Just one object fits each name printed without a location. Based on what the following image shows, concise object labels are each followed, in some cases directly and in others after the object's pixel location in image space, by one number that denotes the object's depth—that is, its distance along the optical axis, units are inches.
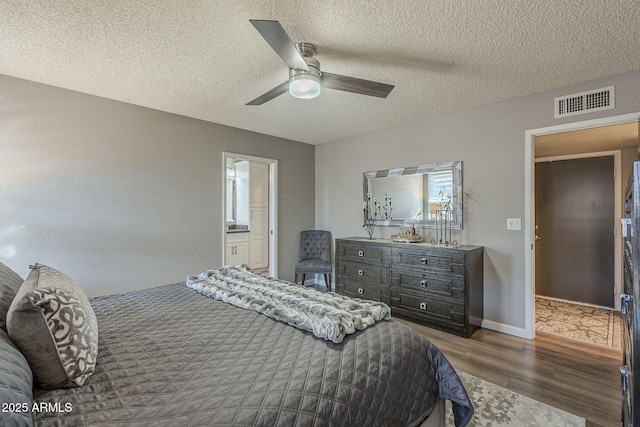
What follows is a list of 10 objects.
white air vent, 103.3
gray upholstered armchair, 196.2
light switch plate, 123.4
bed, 36.2
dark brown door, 159.5
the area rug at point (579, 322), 119.1
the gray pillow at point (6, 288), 48.0
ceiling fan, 77.0
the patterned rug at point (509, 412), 71.9
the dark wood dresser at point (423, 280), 121.2
